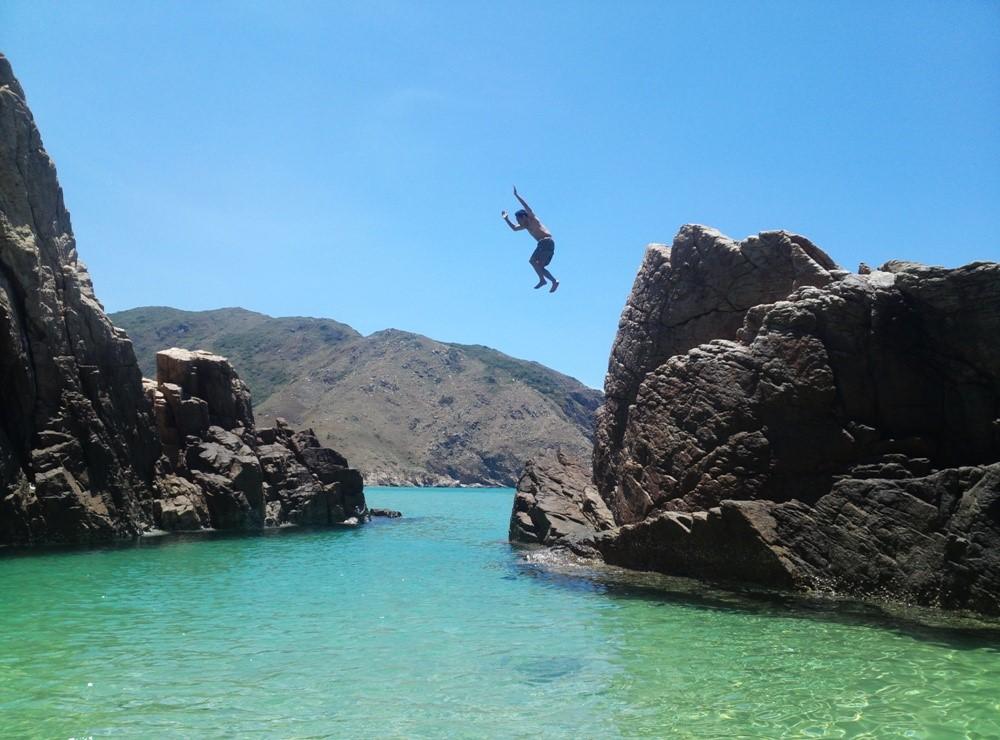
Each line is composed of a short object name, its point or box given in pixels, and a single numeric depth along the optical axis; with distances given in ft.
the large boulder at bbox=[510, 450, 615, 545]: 102.06
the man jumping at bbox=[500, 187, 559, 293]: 76.89
